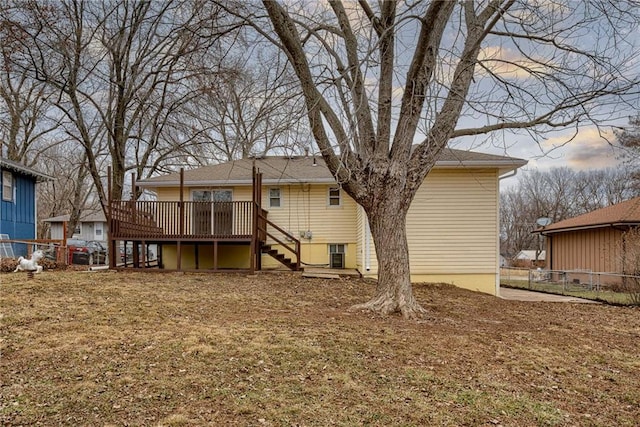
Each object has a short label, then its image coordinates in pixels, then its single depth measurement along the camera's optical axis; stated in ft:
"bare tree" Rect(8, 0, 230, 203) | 47.06
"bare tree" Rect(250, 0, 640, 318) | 21.25
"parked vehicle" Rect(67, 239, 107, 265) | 74.13
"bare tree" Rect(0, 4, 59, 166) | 68.23
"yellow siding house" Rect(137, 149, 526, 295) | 39.17
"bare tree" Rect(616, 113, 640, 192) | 54.92
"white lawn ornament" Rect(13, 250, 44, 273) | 31.32
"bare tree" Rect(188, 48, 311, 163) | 20.88
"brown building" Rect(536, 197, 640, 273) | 52.90
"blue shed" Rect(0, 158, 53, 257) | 51.93
